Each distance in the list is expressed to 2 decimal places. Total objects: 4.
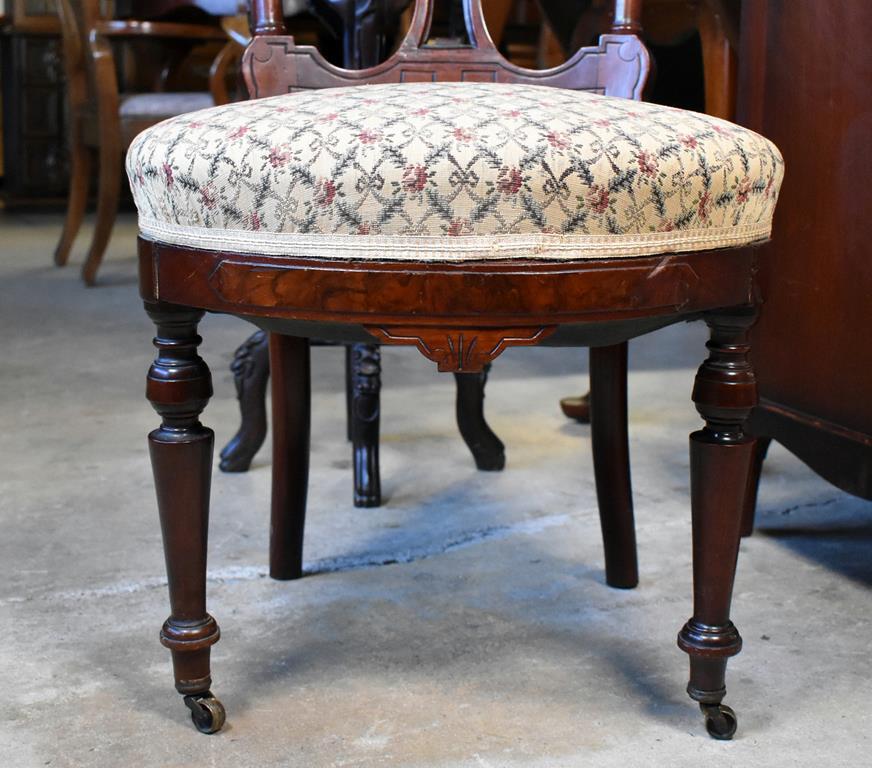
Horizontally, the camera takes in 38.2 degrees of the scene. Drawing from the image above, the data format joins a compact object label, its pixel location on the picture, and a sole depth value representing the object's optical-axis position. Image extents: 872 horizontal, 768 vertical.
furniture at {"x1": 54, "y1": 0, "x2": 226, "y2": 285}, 3.49
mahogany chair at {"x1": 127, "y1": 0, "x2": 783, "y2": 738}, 0.81
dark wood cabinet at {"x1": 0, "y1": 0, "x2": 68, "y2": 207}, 5.88
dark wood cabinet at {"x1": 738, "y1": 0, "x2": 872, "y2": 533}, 1.25
